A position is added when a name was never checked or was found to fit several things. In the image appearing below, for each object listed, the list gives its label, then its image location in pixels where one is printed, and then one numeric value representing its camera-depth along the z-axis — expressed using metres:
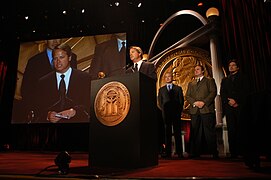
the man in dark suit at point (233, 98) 2.96
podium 1.72
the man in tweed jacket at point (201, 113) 3.17
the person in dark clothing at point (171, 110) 3.20
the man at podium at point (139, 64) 2.37
